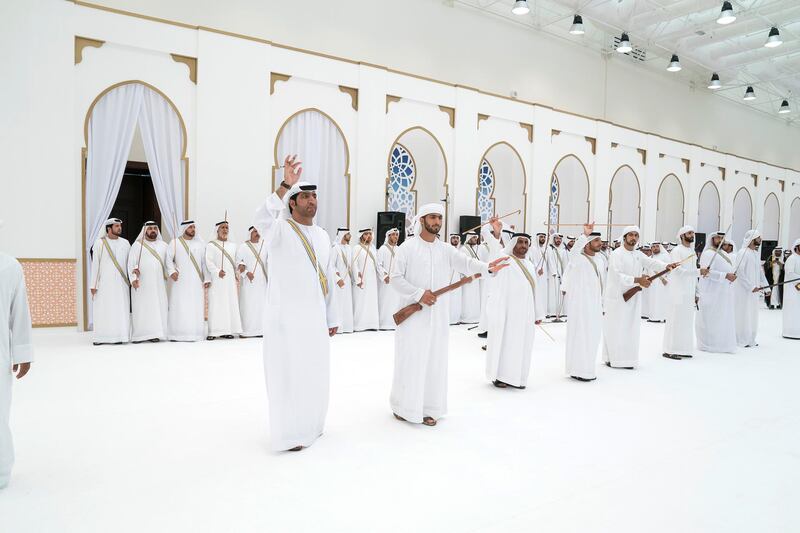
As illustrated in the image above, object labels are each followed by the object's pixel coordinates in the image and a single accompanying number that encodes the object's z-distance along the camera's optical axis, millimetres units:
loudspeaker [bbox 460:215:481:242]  9648
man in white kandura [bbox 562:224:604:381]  4906
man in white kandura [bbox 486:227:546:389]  4539
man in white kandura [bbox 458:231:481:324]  8805
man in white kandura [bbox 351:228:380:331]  7680
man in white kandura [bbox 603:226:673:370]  5434
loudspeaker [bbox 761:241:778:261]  15851
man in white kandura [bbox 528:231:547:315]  9070
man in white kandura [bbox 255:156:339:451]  3020
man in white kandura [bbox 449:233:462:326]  8727
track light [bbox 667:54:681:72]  11516
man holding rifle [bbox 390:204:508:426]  3523
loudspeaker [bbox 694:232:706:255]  13901
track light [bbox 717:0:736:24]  8914
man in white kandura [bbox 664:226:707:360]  6105
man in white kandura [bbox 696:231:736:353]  6480
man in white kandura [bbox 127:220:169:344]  6281
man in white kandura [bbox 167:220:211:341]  6488
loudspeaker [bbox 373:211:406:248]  8562
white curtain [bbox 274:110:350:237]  8188
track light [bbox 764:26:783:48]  9844
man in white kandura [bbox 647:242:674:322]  9578
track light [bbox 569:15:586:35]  9766
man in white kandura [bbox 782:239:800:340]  7746
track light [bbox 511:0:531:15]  8836
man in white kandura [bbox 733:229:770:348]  6898
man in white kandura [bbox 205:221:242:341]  6676
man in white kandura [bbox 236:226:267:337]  6859
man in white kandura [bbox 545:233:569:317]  9492
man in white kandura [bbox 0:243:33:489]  2514
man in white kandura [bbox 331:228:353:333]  7500
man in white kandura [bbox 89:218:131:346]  6078
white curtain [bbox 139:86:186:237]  7094
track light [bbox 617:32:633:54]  10302
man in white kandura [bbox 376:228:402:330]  7887
